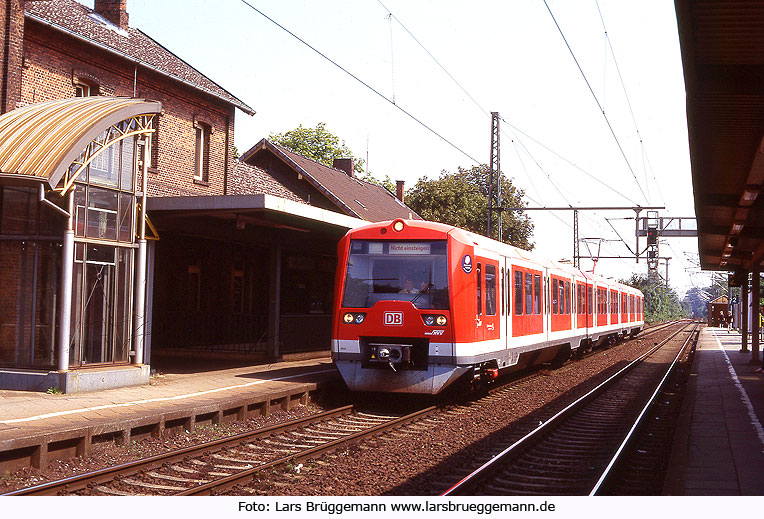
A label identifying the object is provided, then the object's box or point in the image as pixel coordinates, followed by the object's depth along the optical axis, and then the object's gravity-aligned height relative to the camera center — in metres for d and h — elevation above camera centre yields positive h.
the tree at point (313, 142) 56.47 +11.51
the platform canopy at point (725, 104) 6.55 +2.26
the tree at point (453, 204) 47.44 +6.19
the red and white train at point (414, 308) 12.23 -0.09
